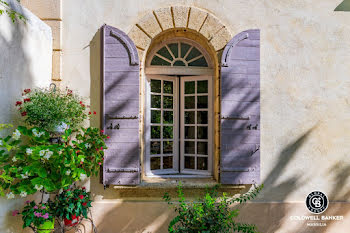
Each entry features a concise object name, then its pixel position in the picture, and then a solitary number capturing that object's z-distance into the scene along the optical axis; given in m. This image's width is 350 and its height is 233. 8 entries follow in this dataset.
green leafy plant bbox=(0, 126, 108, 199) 2.73
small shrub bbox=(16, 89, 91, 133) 2.99
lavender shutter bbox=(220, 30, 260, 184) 3.74
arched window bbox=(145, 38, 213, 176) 4.06
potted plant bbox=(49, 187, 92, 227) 3.06
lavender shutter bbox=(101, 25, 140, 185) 3.64
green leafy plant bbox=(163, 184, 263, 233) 3.07
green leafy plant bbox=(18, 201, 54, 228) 2.83
